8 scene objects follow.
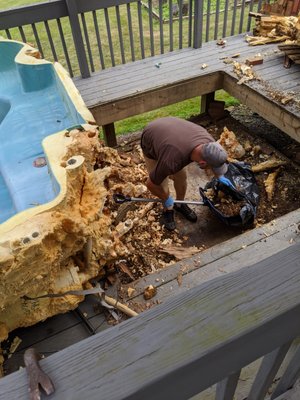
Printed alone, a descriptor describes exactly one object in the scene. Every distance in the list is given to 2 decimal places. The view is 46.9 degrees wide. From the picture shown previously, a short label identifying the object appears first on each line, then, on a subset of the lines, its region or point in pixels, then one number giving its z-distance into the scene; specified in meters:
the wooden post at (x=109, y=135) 5.09
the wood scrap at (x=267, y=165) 4.50
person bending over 3.06
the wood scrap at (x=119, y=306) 2.52
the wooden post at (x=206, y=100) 5.71
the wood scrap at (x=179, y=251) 3.36
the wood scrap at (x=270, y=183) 4.16
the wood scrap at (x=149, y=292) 2.64
